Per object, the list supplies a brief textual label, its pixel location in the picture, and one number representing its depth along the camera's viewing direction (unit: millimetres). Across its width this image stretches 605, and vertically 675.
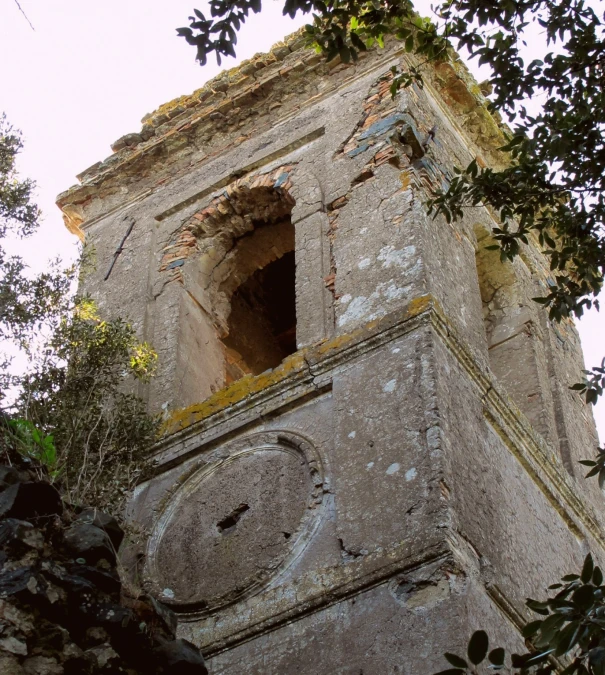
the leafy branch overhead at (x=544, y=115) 8008
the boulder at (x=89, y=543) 6988
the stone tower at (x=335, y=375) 8109
